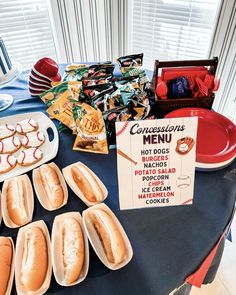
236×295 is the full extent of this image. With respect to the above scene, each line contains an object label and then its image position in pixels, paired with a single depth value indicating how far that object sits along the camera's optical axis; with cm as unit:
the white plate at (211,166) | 74
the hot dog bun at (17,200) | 64
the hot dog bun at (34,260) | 51
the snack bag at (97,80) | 99
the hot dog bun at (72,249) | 53
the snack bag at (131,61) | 114
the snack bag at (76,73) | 107
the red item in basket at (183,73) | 94
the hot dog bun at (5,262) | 51
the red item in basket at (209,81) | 91
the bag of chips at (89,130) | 81
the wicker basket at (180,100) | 89
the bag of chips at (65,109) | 94
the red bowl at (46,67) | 110
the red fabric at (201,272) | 59
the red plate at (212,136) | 74
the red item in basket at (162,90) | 90
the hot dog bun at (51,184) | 68
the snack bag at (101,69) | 109
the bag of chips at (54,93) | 99
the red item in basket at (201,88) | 90
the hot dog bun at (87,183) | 69
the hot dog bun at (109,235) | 56
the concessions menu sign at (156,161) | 59
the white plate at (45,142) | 79
